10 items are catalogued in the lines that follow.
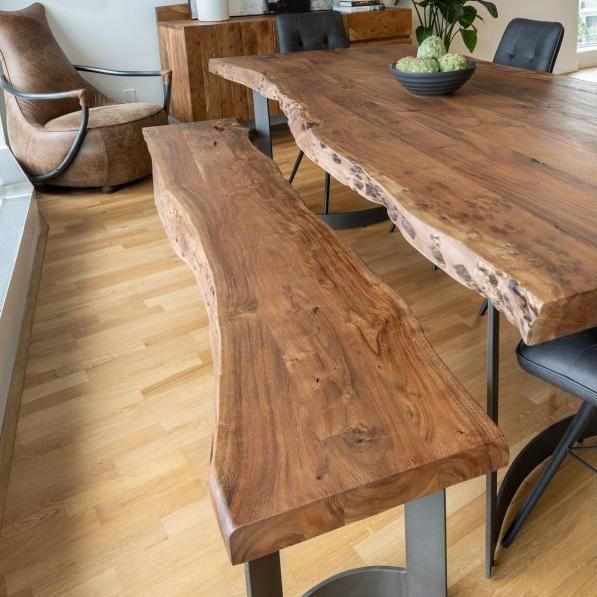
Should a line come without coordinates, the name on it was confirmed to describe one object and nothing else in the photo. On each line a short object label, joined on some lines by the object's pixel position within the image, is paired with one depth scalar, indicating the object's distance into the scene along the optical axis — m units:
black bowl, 1.95
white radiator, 2.04
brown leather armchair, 3.45
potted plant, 4.68
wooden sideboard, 3.93
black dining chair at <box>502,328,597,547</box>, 1.14
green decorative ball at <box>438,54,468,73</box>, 1.95
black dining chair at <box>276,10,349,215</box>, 3.14
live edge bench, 0.81
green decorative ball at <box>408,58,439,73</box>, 1.96
